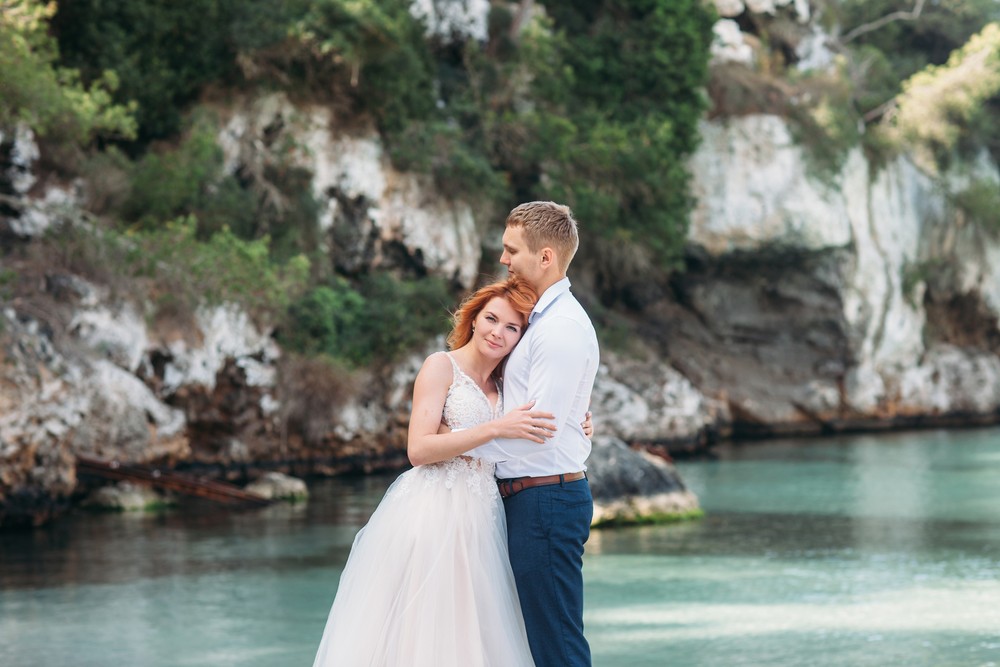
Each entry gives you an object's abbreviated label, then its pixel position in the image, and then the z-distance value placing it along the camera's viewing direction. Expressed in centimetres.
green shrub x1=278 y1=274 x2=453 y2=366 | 1955
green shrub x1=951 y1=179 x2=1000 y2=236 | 3164
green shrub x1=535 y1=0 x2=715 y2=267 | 2472
